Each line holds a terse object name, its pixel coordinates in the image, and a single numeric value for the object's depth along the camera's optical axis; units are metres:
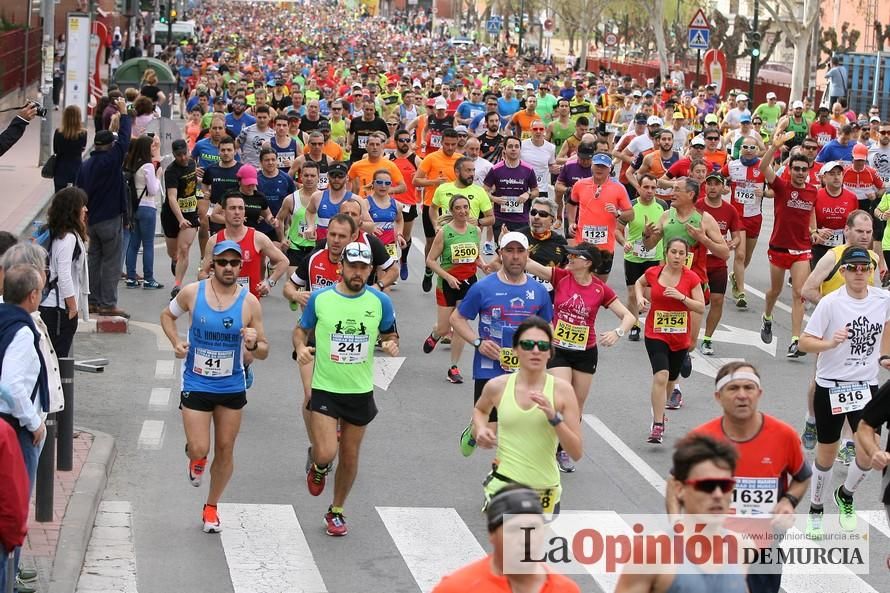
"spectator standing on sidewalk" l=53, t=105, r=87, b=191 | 19.57
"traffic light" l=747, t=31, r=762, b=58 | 43.09
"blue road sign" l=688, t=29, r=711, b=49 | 40.28
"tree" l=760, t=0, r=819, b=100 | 47.00
